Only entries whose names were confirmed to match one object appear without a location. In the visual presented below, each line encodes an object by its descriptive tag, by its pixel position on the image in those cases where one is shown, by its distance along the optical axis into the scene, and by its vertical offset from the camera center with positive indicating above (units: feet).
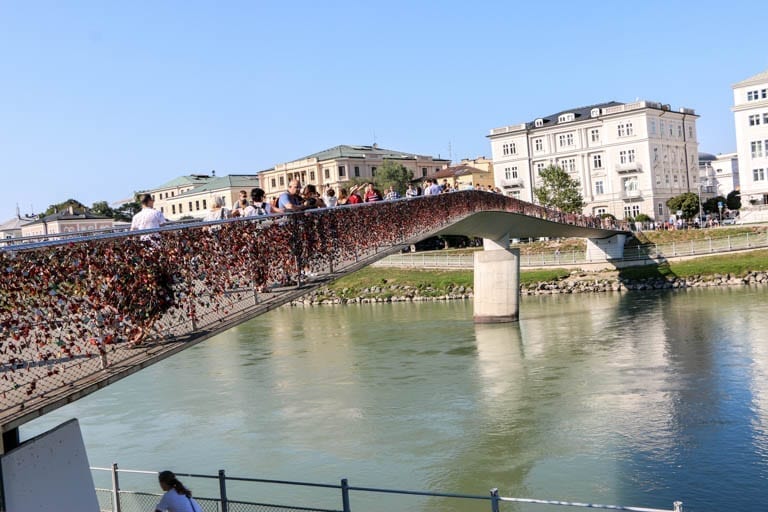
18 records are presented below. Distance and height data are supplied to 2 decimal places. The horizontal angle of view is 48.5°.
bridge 27.89 -1.24
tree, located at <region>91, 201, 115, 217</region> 381.60 +26.81
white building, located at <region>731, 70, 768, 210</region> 230.68 +20.88
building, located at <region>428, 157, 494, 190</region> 322.10 +24.23
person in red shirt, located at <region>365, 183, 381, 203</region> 71.79 +4.24
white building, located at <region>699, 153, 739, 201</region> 424.09 +22.49
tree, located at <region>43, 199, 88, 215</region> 334.54 +27.19
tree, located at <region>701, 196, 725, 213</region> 265.11 +3.07
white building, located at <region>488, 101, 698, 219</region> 267.80 +24.01
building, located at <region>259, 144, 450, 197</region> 342.03 +33.42
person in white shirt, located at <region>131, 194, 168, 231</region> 35.50 +1.94
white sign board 25.89 -6.37
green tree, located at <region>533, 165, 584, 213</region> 247.50 +10.65
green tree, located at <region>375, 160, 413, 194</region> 311.68 +24.61
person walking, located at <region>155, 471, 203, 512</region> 29.94 -8.33
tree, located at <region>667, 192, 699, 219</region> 249.55 +4.05
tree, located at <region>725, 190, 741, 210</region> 281.35 +4.17
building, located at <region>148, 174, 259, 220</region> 365.40 +28.51
